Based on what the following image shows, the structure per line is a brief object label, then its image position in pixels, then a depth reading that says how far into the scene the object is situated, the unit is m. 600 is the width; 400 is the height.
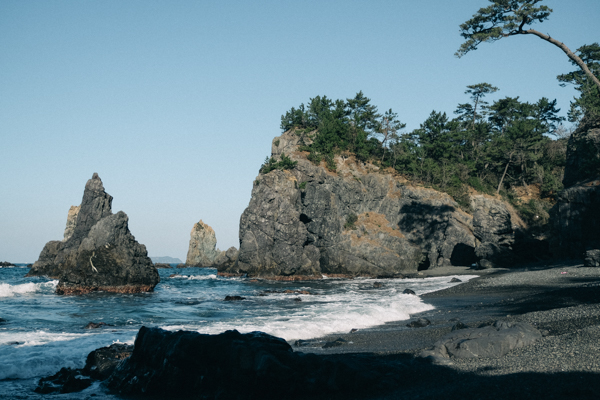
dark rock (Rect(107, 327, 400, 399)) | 6.02
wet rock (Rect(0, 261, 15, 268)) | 98.94
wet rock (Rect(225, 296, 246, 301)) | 25.64
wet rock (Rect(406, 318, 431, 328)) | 12.95
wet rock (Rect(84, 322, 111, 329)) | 14.51
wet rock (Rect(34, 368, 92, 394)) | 7.32
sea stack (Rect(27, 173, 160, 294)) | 28.55
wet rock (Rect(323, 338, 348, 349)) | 10.52
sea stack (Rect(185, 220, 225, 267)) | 111.06
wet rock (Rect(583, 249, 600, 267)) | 22.30
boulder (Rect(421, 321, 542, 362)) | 6.84
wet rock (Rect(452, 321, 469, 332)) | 10.07
